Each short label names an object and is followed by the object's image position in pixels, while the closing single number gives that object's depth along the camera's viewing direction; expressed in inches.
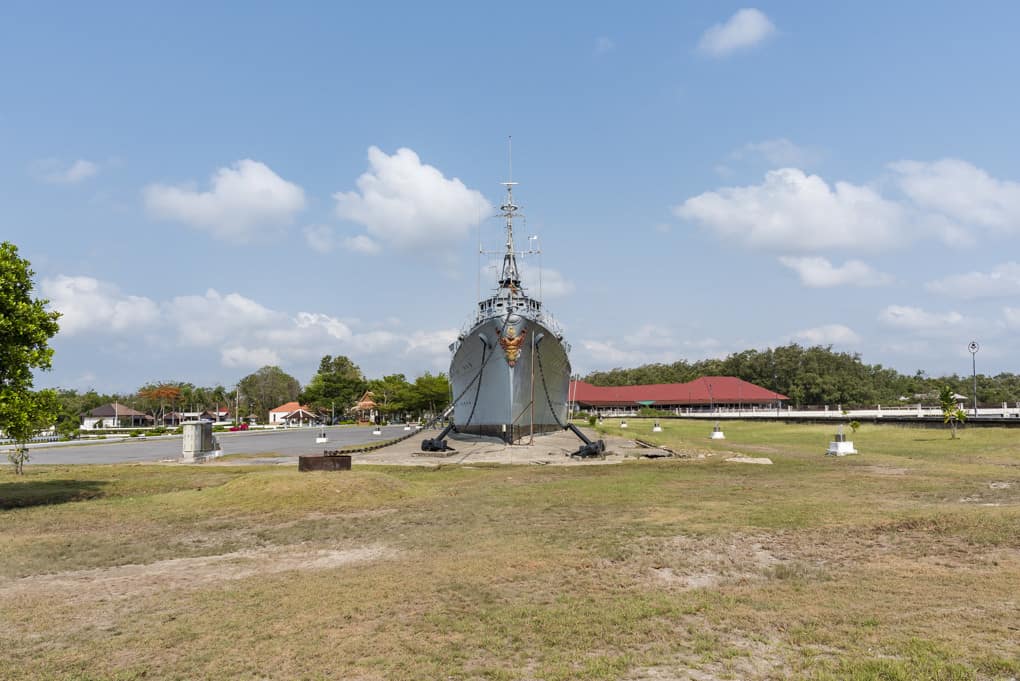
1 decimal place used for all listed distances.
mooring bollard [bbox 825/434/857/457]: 1109.0
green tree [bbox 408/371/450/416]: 3986.2
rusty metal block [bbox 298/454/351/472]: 863.7
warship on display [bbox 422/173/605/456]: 1369.3
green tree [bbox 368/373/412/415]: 4037.9
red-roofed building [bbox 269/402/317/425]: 4894.7
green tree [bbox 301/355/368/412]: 4503.0
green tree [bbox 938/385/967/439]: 1566.2
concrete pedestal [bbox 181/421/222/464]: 1187.9
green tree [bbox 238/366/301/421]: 5969.5
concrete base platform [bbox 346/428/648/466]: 1105.4
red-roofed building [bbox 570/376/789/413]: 4197.8
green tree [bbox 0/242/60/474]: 589.3
